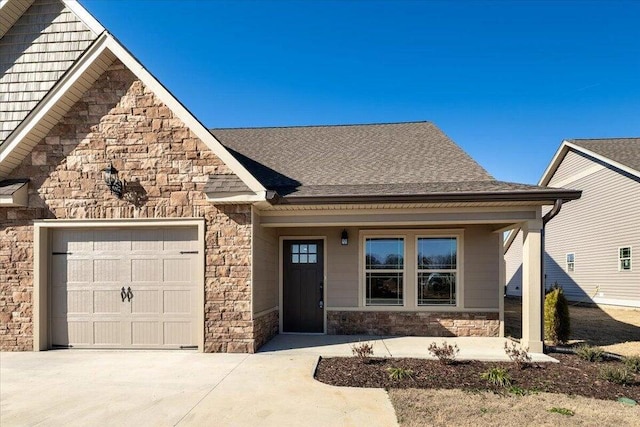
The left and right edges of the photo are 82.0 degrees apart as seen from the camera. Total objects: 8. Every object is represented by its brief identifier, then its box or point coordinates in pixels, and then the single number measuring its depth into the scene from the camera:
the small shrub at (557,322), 7.48
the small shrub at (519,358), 5.72
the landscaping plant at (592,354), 6.28
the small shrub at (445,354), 5.90
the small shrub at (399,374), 5.26
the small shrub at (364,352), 6.05
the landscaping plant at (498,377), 5.01
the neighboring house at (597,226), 14.39
